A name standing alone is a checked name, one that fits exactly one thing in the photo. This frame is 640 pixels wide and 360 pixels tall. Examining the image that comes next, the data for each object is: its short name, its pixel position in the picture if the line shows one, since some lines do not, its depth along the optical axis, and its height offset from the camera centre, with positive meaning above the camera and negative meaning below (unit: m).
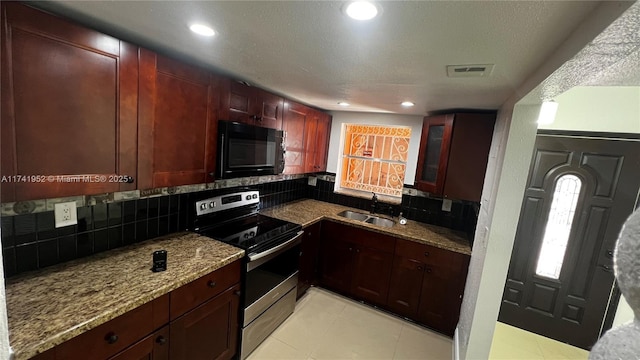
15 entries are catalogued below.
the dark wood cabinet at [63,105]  1.03 +0.07
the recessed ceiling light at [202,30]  1.19 +0.47
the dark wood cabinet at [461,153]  2.35 +0.08
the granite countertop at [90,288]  0.99 -0.74
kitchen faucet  3.22 -0.59
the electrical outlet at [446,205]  2.88 -0.46
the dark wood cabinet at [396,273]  2.43 -1.13
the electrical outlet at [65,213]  1.40 -0.48
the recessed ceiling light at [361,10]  0.90 +0.48
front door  2.17 -0.51
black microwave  1.92 -0.08
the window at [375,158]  3.29 -0.06
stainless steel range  1.94 -0.83
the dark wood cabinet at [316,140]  3.04 +0.08
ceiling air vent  1.37 +0.48
